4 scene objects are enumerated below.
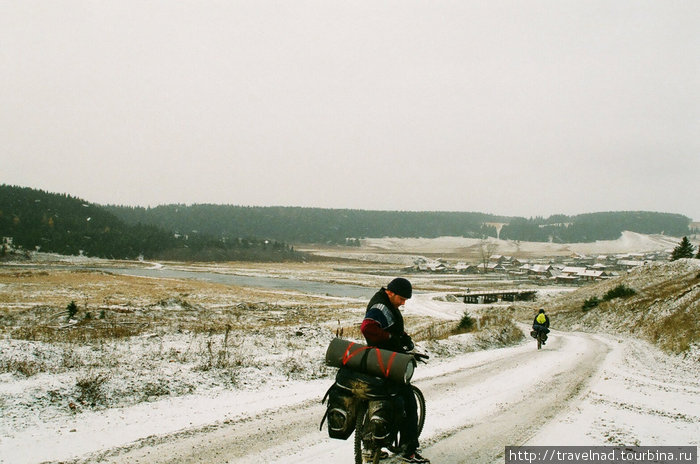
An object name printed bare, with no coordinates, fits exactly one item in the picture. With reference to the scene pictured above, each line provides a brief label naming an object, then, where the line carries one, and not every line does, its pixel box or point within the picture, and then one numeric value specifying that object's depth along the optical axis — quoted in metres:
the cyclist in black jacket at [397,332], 5.79
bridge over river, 71.93
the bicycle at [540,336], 21.31
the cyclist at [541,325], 21.41
